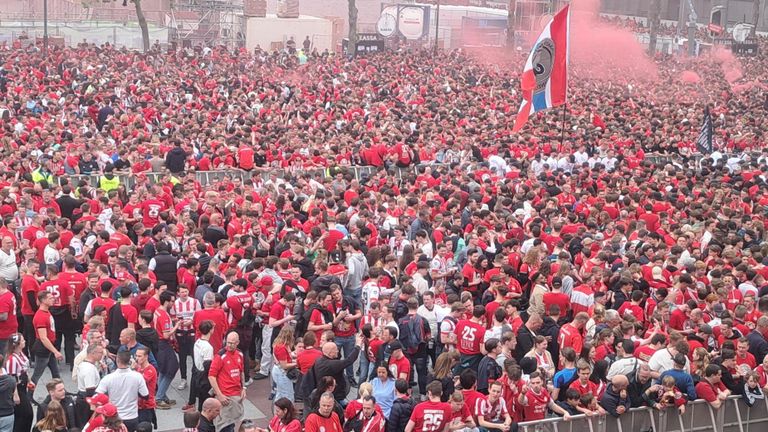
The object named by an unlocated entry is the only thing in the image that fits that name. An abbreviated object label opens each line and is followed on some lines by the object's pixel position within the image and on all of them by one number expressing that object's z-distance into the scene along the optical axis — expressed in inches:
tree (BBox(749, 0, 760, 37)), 2455.2
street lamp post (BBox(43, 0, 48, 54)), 1656.0
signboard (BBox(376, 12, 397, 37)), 2343.8
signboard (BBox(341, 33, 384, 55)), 1915.6
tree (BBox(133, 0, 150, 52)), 1839.0
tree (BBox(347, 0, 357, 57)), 2009.1
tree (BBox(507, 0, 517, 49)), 2178.2
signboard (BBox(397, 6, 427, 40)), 2390.5
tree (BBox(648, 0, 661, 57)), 2157.7
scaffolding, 2423.7
